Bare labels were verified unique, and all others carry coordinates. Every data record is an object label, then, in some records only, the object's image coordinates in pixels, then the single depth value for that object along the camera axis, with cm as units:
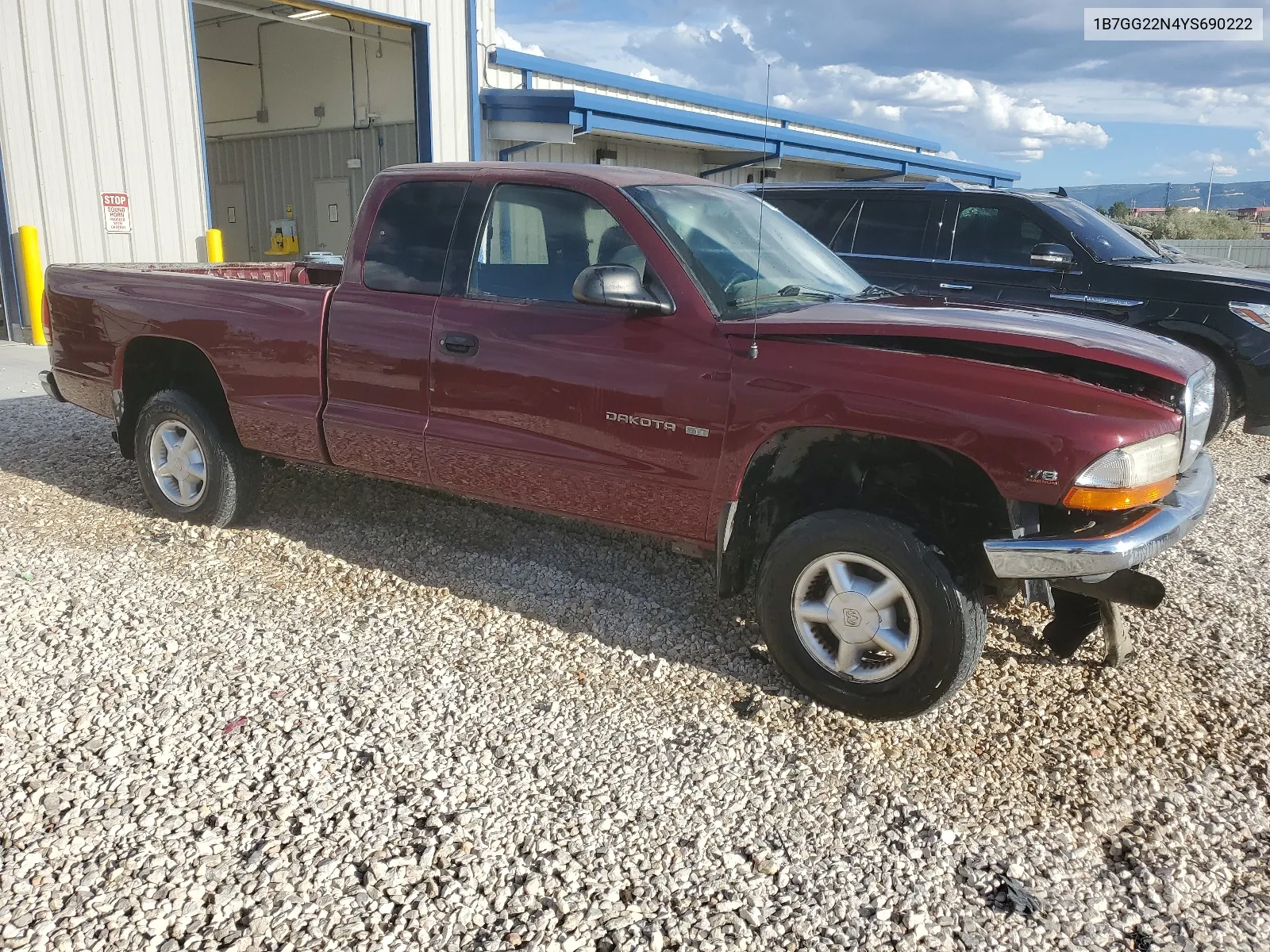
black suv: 723
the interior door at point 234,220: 2028
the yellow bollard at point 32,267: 1088
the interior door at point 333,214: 1820
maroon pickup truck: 318
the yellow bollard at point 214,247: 1227
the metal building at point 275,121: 1098
